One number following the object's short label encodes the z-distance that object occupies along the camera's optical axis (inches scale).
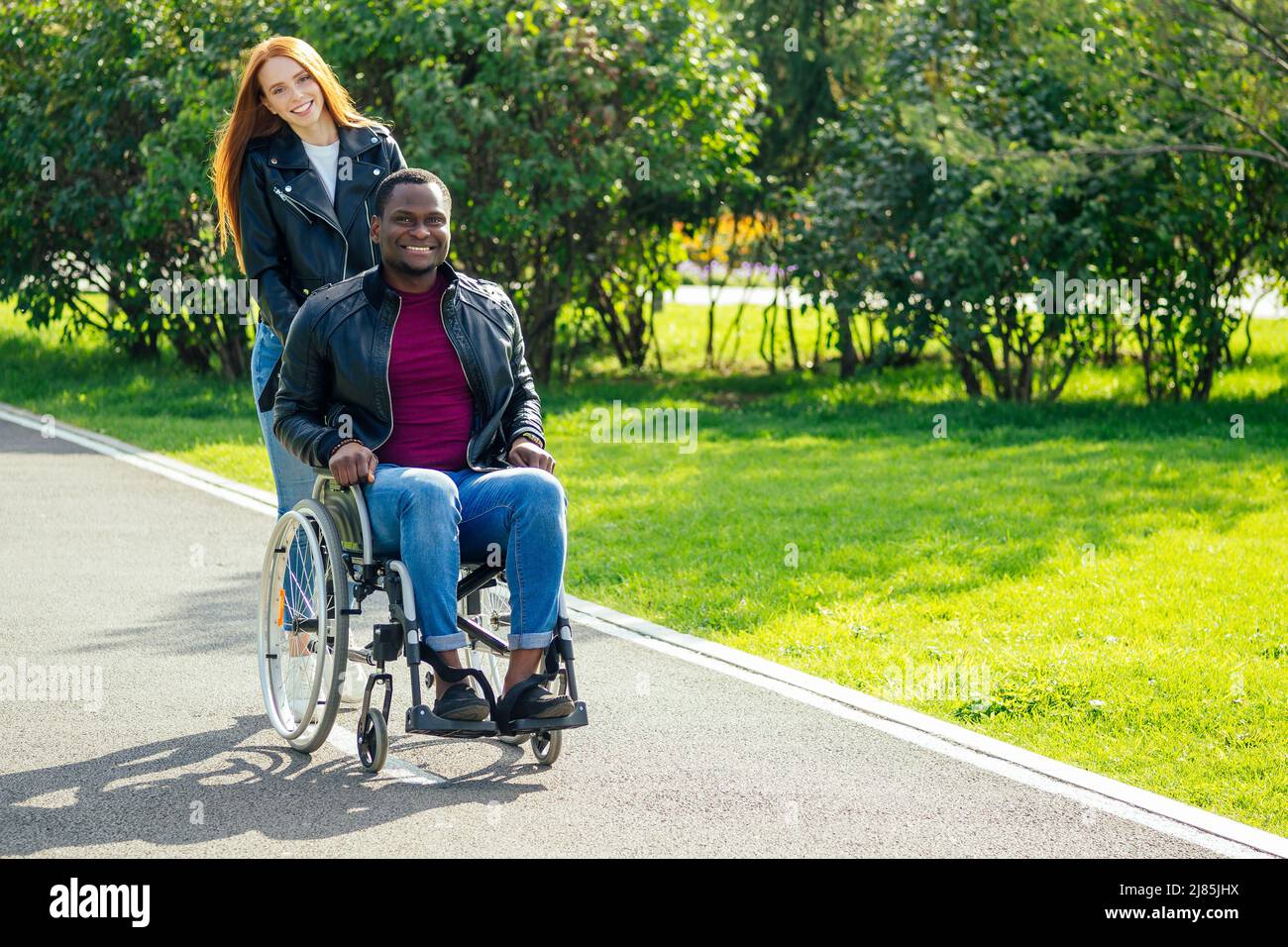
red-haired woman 213.3
